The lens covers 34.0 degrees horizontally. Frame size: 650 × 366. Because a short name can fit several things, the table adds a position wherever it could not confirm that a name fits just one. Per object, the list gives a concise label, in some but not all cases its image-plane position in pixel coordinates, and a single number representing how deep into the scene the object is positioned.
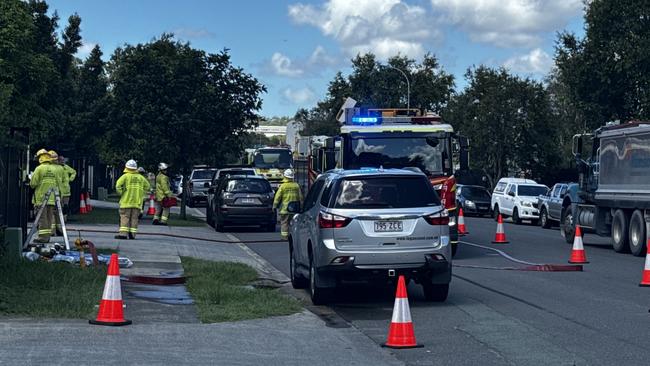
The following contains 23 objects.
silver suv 13.69
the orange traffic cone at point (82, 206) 35.91
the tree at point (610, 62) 44.25
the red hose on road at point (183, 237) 26.82
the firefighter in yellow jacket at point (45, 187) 20.88
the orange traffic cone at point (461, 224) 28.56
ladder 18.89
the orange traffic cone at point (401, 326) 10.63
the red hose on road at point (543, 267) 19.47
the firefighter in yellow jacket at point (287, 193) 25.81
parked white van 43.00
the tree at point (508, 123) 60.72
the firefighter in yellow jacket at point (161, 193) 31.22
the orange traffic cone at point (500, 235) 27.58
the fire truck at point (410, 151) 21.95
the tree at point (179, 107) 35.84
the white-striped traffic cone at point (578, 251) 21.22
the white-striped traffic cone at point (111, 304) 11.57
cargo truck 24.48
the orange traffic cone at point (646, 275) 17.08
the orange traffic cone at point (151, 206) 37.44
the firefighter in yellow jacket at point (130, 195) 23.81
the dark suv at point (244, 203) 31.86
